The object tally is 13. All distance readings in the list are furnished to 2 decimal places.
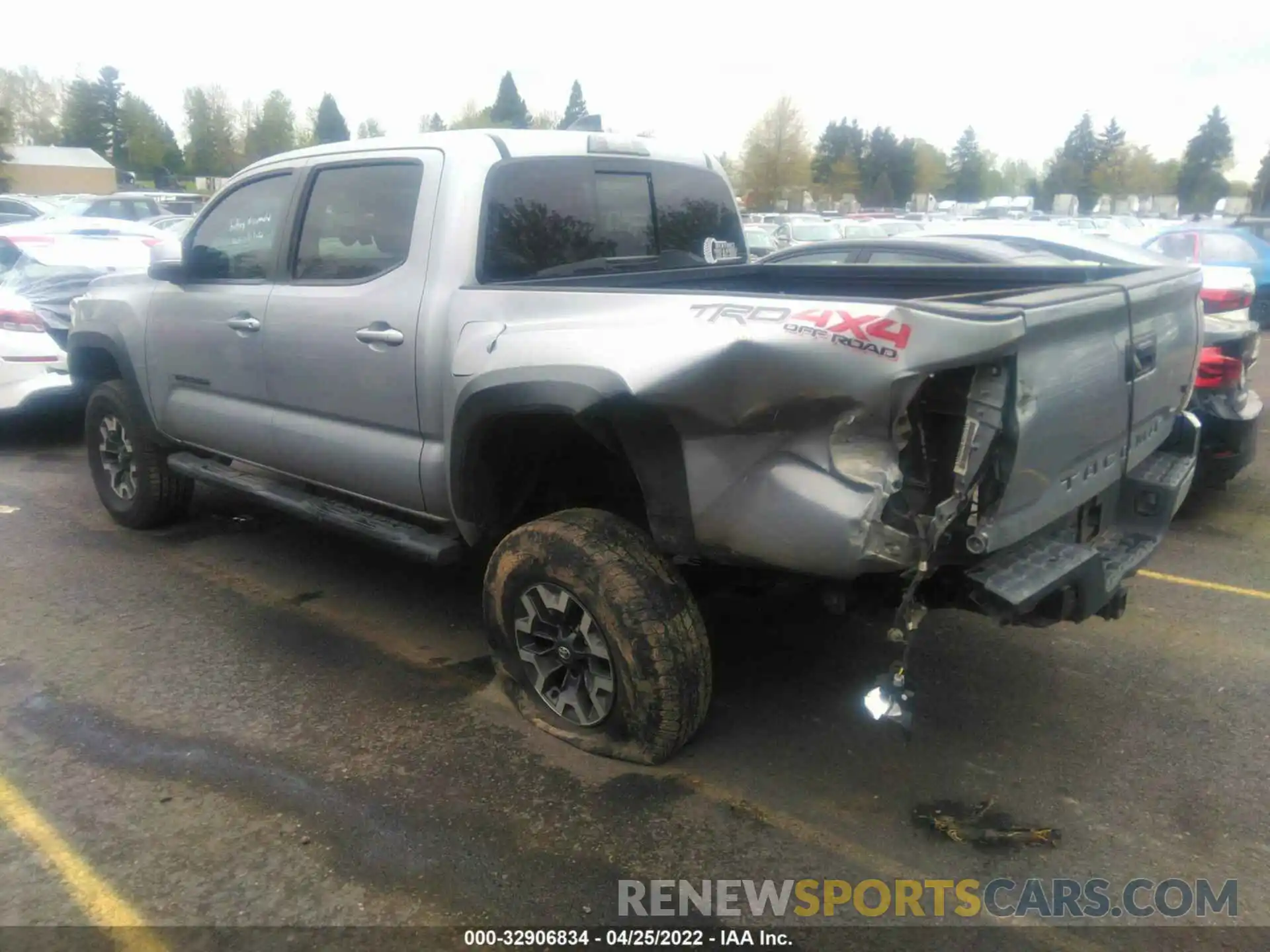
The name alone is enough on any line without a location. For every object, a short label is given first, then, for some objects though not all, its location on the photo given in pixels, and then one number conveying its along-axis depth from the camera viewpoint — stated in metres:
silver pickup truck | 2.73
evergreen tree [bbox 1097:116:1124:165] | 84.12
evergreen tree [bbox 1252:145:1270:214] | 62.47
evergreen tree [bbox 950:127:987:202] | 91.19
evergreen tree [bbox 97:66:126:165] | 91.88
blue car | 13.95
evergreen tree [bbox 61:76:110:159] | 90.06
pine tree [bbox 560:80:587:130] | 74.10
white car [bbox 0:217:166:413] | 7.65
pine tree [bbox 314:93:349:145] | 84.88
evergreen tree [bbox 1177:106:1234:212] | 79.00
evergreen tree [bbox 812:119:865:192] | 81.50
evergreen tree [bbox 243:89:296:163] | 79.38
